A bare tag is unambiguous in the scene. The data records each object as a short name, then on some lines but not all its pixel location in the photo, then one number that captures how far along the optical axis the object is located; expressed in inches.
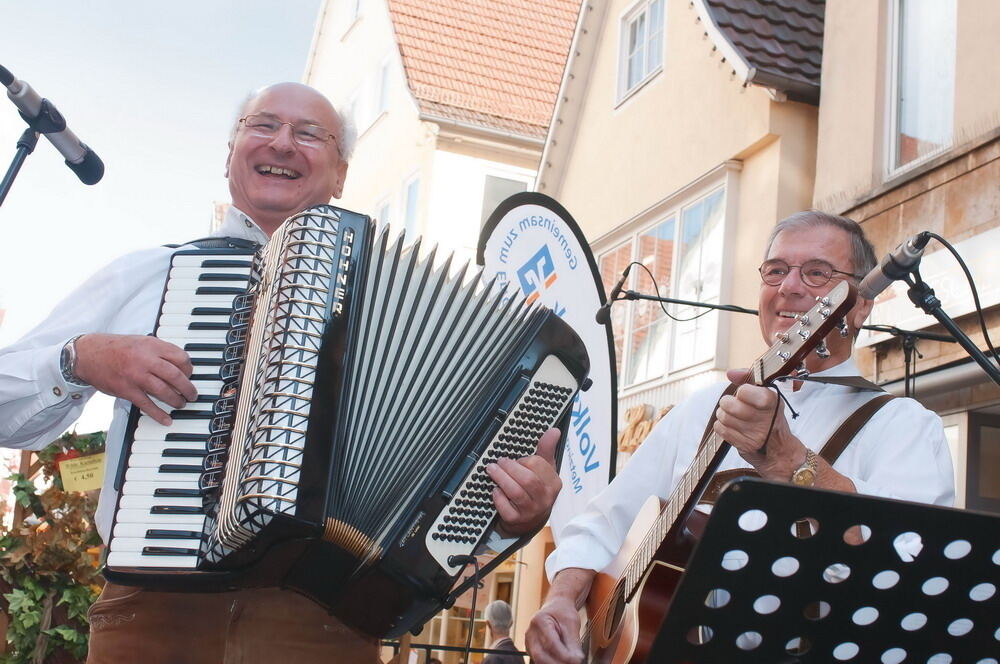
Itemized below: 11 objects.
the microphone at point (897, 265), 91.2
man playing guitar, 89.4
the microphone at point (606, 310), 186.1
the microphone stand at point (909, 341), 177.3
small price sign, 198.4
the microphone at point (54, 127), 107.3
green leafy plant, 202.7
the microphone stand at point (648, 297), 172.6
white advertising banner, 193.8
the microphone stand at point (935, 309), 96.0
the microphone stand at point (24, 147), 108.0
